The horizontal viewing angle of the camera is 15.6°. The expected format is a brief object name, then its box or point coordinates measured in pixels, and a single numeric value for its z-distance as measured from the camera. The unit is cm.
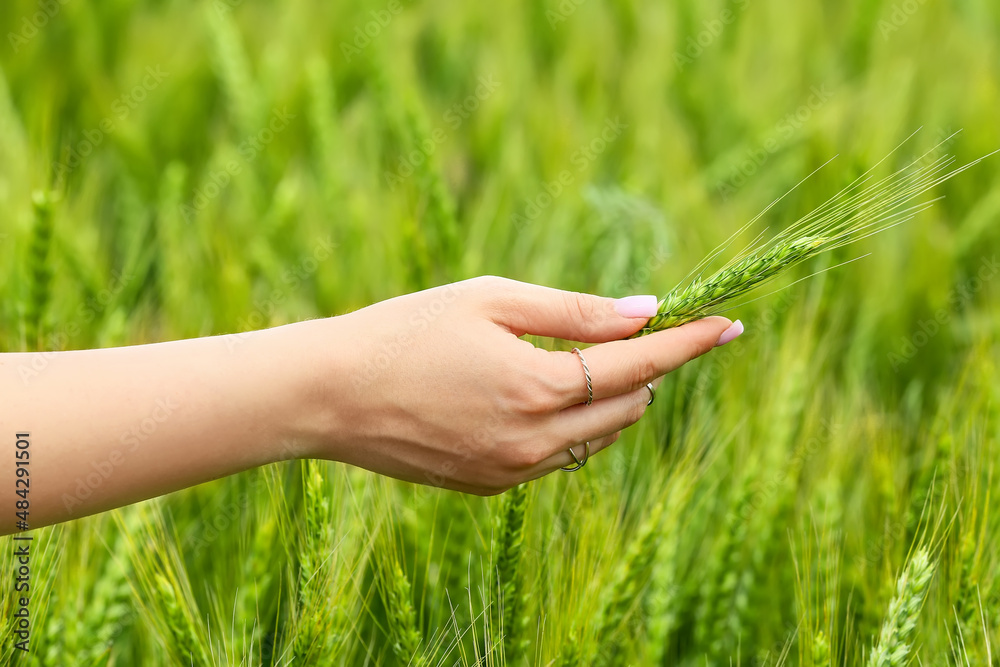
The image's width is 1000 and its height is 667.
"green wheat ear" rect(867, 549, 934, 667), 134
